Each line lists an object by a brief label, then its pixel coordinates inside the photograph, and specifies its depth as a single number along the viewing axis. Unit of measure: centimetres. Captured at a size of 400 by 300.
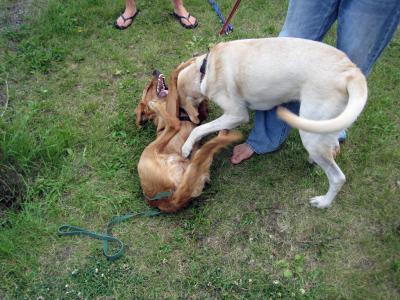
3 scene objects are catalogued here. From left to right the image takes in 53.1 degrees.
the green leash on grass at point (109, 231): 284
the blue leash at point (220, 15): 457
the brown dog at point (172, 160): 289
